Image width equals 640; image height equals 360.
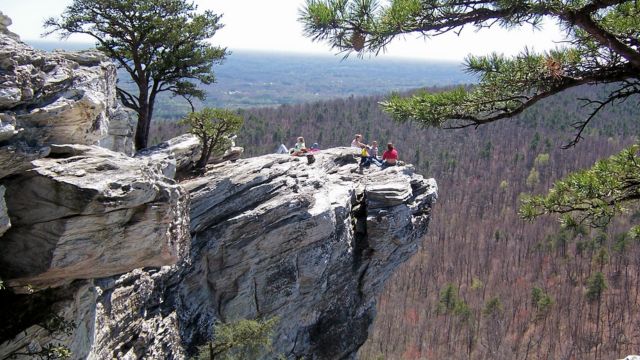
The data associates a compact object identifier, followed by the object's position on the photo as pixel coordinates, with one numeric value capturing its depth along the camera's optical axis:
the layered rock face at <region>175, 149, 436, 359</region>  18.09
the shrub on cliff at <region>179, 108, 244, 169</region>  18.70
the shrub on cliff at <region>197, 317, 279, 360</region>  16.20
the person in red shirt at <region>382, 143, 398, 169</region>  23.55
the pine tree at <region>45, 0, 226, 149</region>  17.83
